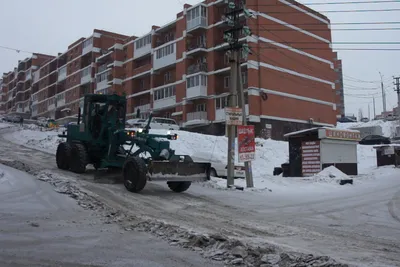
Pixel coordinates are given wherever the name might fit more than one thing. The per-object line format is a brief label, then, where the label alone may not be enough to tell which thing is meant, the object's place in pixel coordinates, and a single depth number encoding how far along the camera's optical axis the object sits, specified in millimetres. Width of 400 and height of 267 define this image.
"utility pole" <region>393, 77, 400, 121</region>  56584
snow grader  11203
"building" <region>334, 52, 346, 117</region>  106712
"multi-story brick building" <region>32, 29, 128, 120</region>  76500
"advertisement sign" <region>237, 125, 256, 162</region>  14914
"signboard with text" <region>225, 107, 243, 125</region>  14656
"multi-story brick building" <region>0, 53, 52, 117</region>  108750
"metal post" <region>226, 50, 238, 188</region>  14891
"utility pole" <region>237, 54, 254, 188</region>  14711
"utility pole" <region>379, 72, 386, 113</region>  83238
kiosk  20500
